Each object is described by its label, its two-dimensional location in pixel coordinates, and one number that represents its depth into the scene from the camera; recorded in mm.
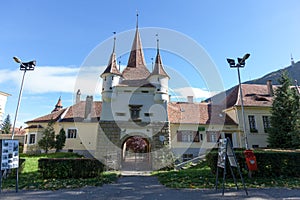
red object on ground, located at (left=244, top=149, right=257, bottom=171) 9812
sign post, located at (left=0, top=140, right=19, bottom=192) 8211
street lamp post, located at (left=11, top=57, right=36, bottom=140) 13378
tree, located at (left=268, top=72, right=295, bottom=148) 20875
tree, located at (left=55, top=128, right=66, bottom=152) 24791
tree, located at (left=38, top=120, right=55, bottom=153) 24062
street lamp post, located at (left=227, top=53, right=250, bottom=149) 13325
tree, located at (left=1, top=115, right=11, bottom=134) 45256
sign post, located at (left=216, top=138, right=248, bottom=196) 8133
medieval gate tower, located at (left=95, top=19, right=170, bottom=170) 19766
